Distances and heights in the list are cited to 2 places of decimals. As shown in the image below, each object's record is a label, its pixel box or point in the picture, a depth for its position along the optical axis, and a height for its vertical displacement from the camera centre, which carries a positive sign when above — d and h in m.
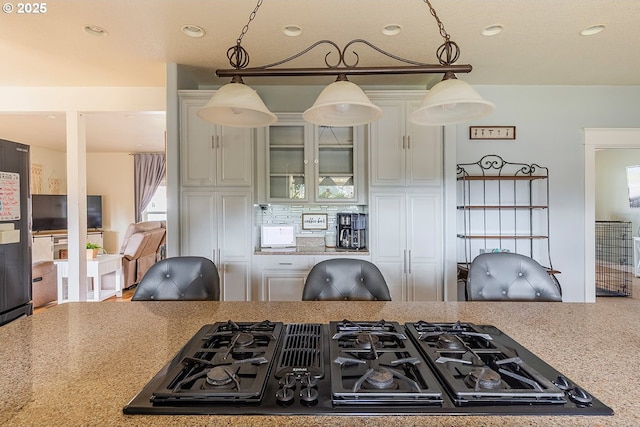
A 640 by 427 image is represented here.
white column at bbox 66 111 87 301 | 3.64 +0.06
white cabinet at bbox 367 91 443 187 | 3.16 +0.60
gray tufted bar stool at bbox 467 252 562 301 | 1.79 -0.37
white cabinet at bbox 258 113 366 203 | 3.28 +0.49
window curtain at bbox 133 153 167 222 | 7.74 +0.97
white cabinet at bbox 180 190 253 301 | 3.14 -0.14
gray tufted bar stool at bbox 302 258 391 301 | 1.79 -0.38
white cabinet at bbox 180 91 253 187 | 3.14 +0.54
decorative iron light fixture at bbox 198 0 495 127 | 1.26 +0.45
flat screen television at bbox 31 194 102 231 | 6.62 +0.06
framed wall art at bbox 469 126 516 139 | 3.56 +0.83
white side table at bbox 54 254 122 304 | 4.54 -0.83
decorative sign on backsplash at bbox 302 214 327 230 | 3.58 -0.10
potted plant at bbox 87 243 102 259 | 4.74 -0.51
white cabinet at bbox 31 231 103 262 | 5.68 -0.53
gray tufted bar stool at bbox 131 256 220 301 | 1.78 -0.37
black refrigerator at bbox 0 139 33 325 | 2.18 -0.11
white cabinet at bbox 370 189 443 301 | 3.13 -0.28
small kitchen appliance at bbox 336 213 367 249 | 3.33 -0.19
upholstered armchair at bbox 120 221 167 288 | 5.48 -0.57
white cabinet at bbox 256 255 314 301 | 3.11 -0.60
